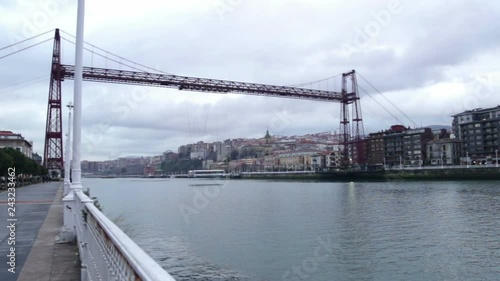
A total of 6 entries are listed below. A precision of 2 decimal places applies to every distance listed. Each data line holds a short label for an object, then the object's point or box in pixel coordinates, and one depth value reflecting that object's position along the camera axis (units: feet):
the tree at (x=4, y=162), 94.41
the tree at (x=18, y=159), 116.54
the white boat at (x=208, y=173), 406.23
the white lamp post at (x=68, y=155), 47.42
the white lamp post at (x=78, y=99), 21.35
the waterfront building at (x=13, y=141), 244.42
